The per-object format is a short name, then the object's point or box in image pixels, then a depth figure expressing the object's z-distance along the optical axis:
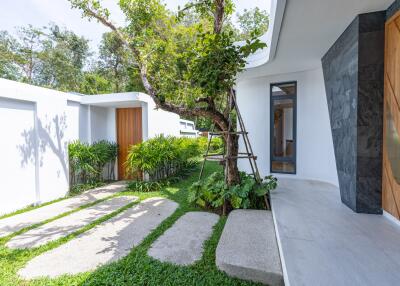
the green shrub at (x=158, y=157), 6.38
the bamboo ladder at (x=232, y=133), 4.52
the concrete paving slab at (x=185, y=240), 2.78
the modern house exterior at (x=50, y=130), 4.60
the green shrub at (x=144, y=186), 6.31
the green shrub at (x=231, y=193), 4.18
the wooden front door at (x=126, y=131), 7.89
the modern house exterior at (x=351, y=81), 2.96
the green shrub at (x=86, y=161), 6.35
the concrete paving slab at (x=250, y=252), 2.26
